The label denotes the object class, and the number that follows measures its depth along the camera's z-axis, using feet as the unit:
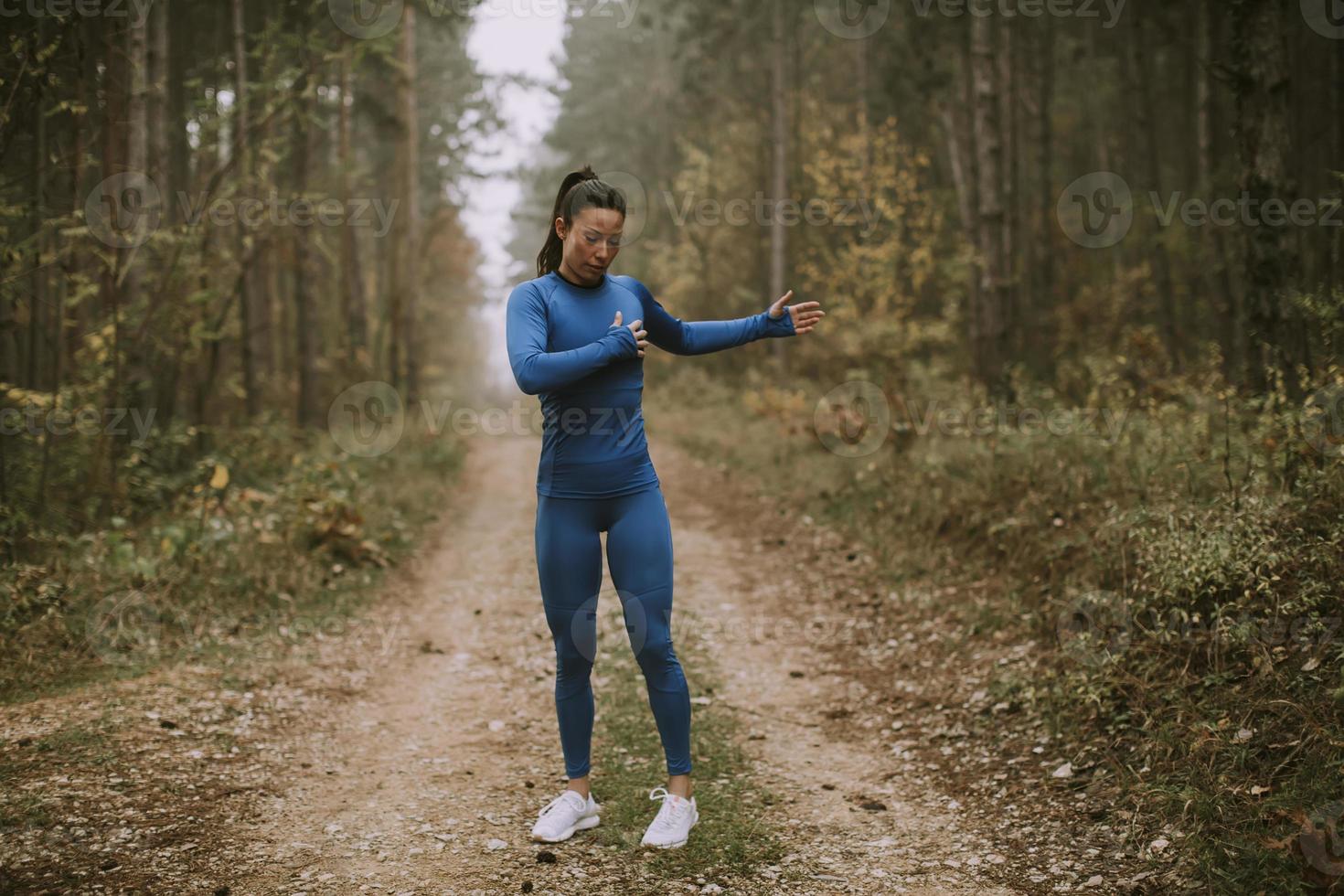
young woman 12.19
